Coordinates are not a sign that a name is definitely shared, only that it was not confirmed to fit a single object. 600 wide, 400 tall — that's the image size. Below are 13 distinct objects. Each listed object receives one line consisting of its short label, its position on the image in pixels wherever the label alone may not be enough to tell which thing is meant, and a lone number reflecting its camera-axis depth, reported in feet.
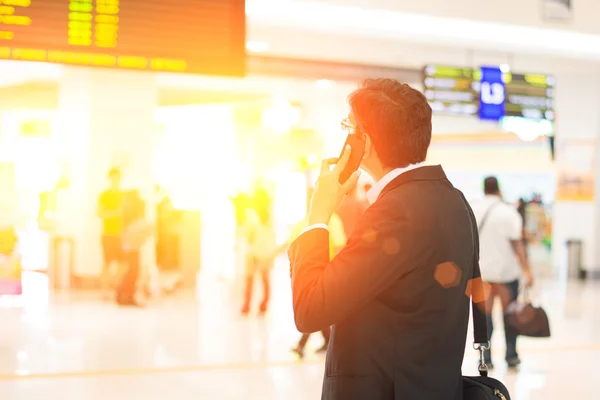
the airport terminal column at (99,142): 38.78
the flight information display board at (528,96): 34.04
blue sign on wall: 33.19
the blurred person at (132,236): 31.37
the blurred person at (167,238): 42.19
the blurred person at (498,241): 19.11
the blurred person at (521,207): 36.55
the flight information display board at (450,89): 32.30
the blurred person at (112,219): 31.71
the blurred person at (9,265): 34.58
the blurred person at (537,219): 58.70
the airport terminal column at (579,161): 46.70
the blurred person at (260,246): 30.12
